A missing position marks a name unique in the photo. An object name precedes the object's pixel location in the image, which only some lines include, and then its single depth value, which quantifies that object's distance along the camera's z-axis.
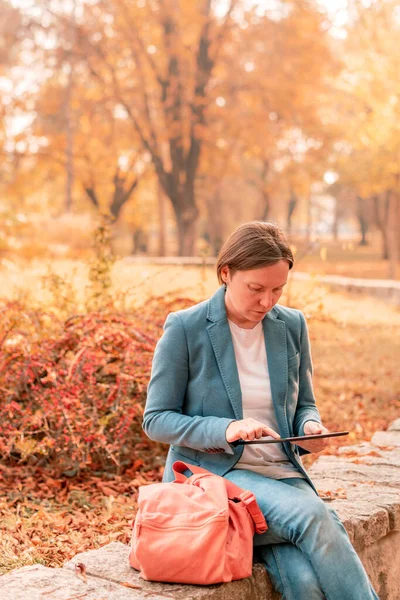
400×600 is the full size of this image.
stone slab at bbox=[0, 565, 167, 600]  2.44
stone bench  2.50
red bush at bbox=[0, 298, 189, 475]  4.33
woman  2.65
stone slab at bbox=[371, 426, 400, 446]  4.79
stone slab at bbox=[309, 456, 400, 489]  3.96
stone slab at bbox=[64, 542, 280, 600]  2.52
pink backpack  2.47
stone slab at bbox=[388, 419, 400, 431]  5.23
